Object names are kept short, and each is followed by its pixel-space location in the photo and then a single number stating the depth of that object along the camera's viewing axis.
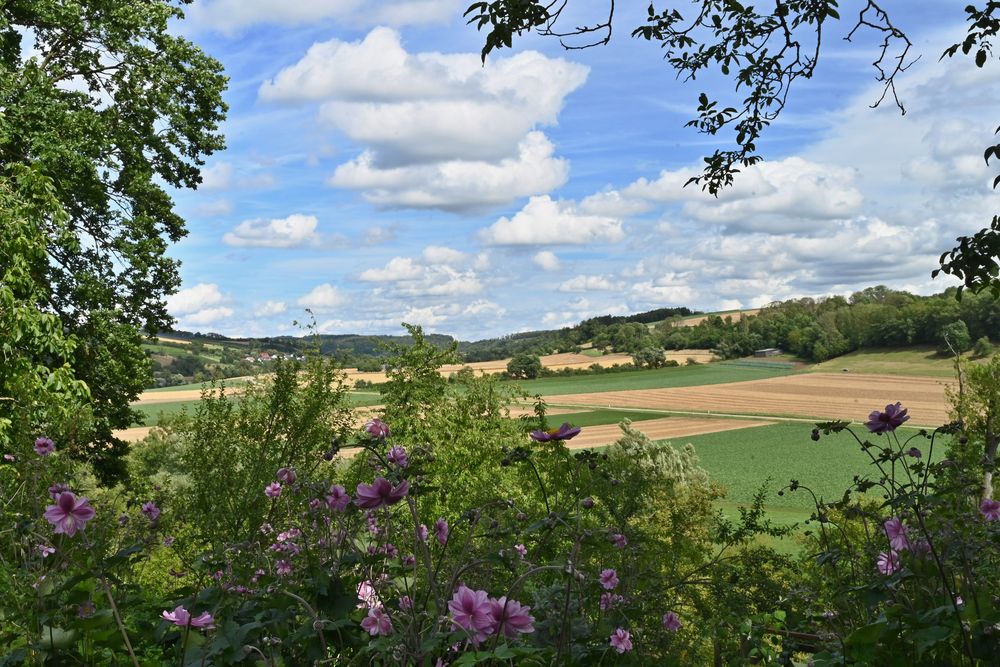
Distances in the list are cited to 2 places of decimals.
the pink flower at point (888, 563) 2.58
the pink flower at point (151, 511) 3.34
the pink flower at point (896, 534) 2.46
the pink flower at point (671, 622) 2.79
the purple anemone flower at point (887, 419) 2.33
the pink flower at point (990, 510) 2.73
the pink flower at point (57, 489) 2.98
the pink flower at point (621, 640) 2.12
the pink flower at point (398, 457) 2.18
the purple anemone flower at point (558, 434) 2.23
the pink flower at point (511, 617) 1.61
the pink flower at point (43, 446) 3.55
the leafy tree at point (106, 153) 12.14
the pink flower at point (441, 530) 2.38
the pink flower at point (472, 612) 1.59
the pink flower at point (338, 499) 2.34
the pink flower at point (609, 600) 2.50
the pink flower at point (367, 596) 2.17
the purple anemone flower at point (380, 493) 1.81
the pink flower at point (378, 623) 1.90
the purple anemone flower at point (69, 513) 2.13
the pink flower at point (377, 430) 2.40
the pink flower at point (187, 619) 1.99
